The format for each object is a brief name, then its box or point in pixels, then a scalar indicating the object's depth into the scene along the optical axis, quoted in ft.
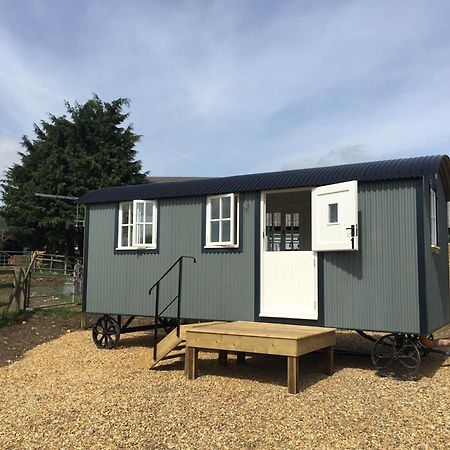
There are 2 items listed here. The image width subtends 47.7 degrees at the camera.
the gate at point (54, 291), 47.50
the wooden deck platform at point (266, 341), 20.59
